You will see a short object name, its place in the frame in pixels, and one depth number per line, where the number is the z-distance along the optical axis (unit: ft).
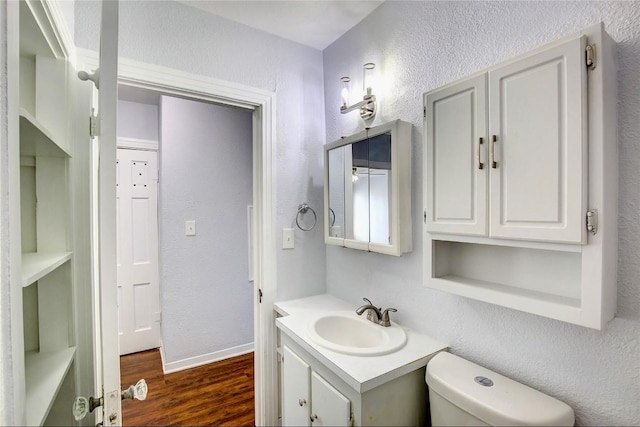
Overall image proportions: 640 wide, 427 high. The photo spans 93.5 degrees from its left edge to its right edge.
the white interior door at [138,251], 9.21
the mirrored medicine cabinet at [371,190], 4.52
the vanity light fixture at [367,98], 5.24
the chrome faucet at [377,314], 4.71
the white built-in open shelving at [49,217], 3.06
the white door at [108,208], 2.25
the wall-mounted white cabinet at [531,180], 2.53
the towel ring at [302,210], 6.20
